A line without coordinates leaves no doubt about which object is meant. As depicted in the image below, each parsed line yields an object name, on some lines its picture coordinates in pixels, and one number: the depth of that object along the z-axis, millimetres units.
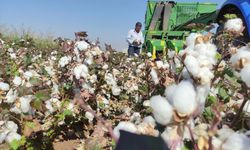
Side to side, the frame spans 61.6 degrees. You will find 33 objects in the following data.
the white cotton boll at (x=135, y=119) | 681
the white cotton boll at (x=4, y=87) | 951
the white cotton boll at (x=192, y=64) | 505
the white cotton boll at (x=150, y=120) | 551
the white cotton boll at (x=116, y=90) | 1870
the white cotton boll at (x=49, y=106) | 1104
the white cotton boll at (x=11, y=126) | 880
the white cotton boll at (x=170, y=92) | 412
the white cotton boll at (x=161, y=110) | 406
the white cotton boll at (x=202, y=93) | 435
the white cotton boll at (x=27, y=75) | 1170
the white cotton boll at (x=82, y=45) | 1429
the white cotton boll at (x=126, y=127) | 470
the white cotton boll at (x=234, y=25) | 649
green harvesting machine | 4838
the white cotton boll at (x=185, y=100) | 401
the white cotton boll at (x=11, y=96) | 905
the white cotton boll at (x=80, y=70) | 1364
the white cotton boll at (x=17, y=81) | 1042
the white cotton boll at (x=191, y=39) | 590
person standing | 5033
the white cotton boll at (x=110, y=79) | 1803
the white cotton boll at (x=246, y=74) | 471
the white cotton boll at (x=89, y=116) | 1432
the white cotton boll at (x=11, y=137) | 897
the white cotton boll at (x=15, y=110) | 881
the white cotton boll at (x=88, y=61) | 1480
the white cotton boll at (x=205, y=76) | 487
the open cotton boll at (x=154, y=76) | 1010
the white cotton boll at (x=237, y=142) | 406
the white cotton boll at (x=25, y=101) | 862
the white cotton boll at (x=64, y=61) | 1552
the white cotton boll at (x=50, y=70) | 1762
